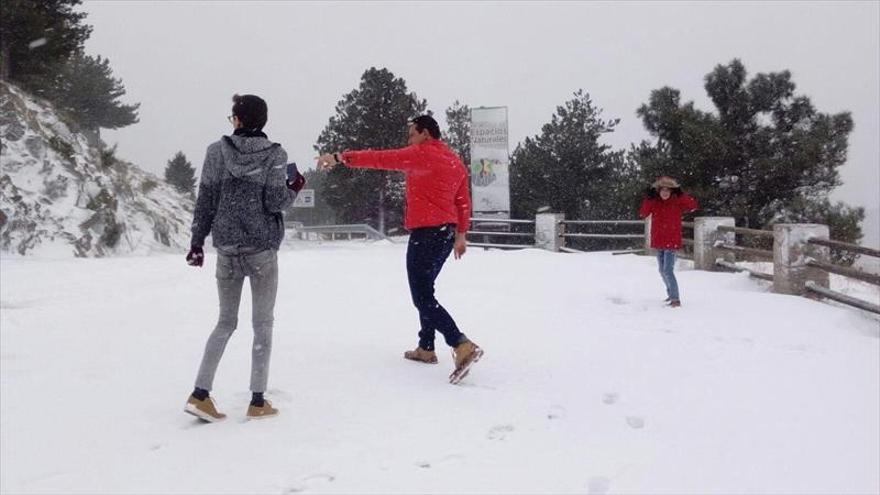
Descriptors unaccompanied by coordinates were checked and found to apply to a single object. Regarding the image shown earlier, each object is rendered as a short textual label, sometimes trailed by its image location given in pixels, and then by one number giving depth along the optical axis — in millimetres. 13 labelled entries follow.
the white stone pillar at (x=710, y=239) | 11727
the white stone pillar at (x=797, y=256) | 8898
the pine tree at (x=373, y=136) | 36500
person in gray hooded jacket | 3654
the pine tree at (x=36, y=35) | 19562
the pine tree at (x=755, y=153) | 25766
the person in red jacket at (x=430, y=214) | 4543
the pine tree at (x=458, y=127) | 43000
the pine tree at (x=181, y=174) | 58812
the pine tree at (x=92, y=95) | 38775
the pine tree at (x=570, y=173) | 31391
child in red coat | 8211
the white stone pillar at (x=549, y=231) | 19031
